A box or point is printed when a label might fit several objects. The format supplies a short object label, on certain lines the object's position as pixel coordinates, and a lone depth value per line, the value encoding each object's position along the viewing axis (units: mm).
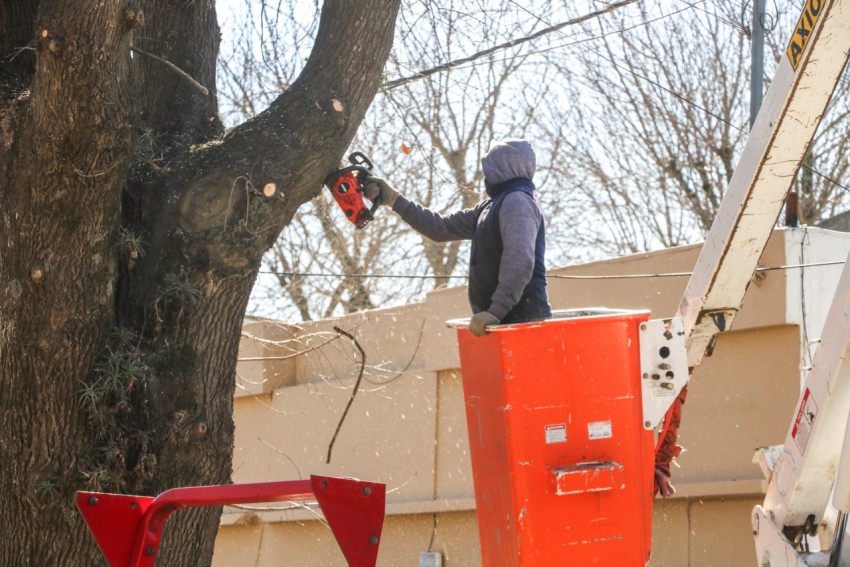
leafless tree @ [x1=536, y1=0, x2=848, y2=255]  26781
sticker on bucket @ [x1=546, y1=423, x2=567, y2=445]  7672
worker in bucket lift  8719
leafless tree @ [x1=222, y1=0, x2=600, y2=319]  27109
